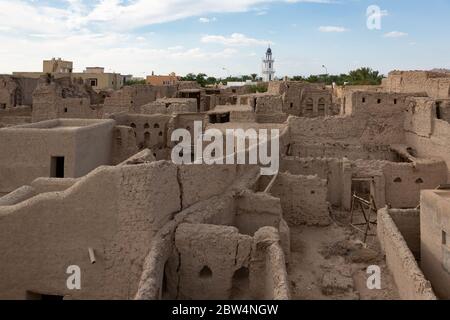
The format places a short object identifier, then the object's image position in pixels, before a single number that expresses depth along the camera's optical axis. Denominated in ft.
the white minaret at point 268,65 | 346.33
